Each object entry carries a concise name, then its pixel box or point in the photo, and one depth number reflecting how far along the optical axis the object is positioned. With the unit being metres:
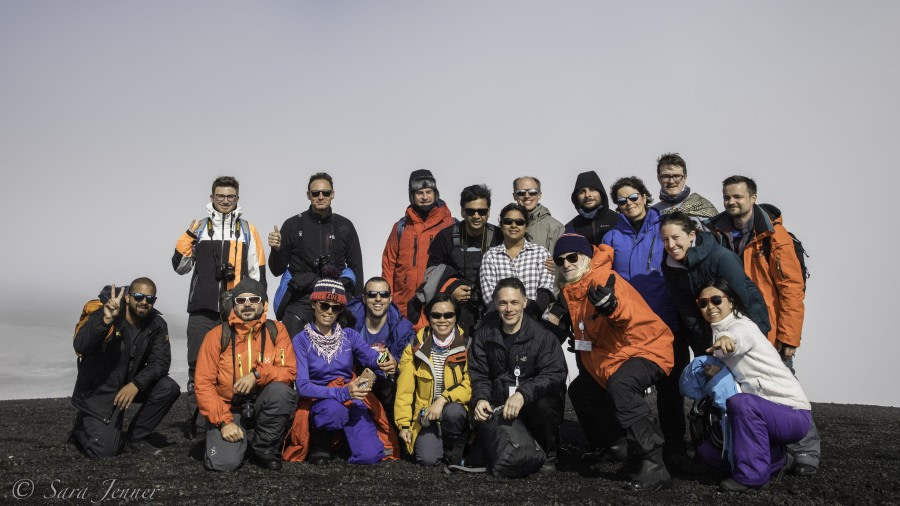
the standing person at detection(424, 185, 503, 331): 6.83
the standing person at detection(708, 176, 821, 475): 5.86
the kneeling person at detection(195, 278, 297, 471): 5.91
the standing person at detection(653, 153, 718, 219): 6.71
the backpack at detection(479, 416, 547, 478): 5.52
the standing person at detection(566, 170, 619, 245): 7.03
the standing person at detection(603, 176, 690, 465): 6.07
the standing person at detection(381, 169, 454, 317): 7.59
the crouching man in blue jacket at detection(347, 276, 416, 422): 6.66
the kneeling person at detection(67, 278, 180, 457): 6.49
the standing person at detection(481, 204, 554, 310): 6.57
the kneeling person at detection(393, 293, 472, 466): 6.09
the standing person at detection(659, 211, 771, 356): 5.35
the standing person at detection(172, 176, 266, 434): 7.38
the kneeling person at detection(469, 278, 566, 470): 5.86
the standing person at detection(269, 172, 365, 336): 7.52
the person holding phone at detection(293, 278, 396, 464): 6.18
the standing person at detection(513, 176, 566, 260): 7.12
